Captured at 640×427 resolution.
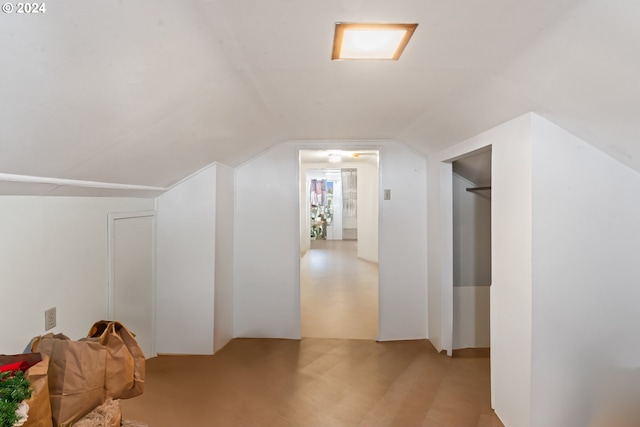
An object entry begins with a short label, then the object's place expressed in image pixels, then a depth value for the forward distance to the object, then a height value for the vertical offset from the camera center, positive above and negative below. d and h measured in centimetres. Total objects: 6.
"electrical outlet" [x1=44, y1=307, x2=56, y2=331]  193 -62
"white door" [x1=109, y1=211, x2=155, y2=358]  262 -52
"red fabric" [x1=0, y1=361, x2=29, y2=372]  122 -56
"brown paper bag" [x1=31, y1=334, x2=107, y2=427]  138 -69
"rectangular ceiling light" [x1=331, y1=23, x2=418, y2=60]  132 +72
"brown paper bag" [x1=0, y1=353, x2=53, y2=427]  121 -64
